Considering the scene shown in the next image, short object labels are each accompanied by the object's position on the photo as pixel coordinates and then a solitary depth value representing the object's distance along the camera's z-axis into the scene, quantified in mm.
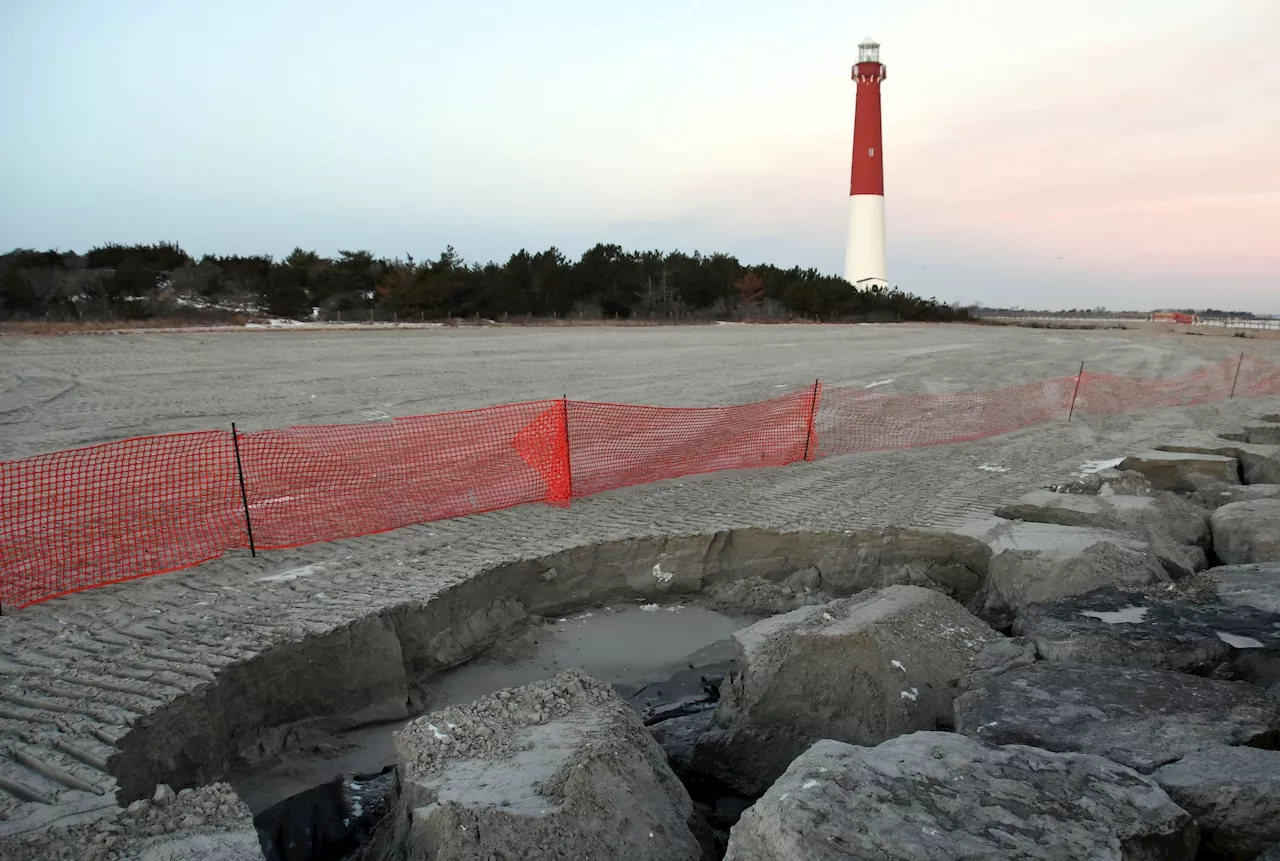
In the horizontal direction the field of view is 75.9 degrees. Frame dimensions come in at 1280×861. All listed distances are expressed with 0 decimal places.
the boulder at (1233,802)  2365
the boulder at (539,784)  2521
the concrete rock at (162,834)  2430
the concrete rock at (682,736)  3912
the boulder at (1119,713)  2826
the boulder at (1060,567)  4547
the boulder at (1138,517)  5301
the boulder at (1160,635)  3568
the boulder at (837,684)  3600
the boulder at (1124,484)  6465
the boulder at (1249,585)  4031
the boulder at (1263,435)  9500
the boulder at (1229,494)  6460
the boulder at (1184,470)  7387
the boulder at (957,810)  2156
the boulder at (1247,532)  5012
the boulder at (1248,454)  7438
